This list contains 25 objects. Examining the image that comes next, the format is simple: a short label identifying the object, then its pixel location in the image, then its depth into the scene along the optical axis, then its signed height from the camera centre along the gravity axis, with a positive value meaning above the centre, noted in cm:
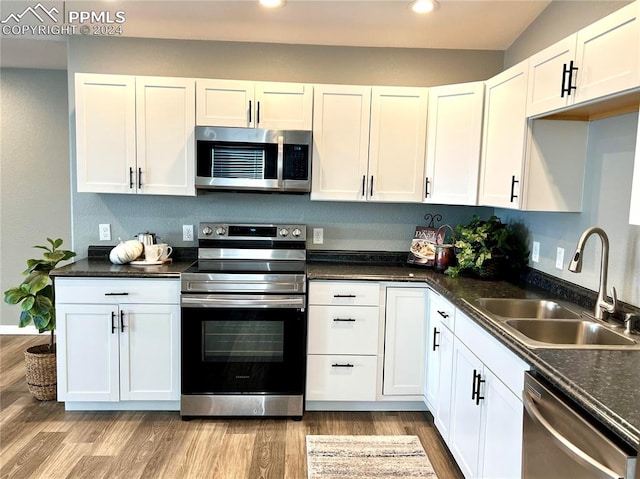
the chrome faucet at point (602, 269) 185 -23
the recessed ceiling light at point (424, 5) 268 +121
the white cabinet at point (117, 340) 279 -88
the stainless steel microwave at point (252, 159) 290 +28
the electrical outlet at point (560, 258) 249 -25
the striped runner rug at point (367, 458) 236 -138
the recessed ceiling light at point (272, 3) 273 +121
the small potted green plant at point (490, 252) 280 -26
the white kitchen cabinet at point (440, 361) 246 -88
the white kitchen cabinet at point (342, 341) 290 -87
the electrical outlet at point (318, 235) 342 -23
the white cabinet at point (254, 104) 297 +65
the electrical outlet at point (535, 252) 276 -24
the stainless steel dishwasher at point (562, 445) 109 -62
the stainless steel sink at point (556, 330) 194 -51
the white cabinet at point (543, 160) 231 +27
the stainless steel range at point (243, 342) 277 -86
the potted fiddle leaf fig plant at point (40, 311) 289 -74
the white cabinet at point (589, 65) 156 +59
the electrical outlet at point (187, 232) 336 -23
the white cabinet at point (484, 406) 168 -83
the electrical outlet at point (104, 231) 333 -25
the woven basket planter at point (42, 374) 301 -119
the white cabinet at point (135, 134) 295 +42
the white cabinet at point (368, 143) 304 +43
